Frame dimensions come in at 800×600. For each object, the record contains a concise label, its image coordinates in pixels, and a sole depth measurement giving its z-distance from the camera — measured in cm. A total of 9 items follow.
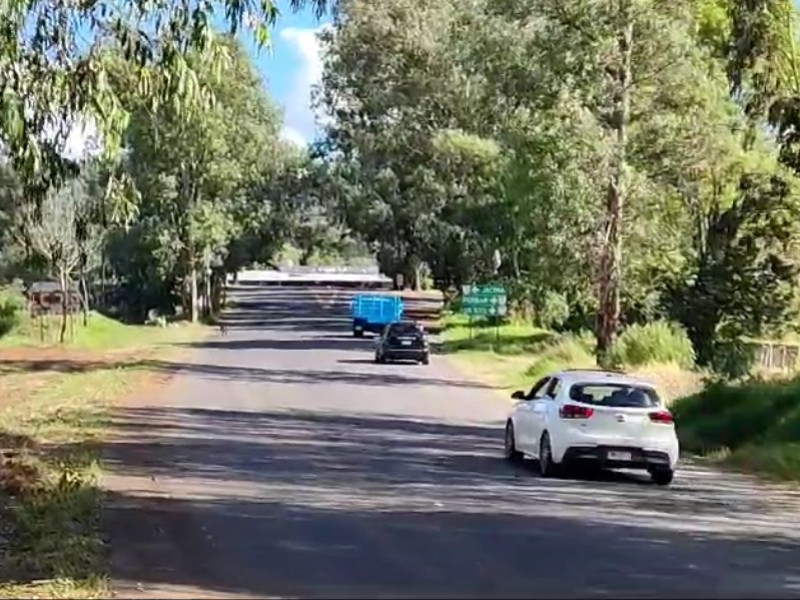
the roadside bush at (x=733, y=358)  4050
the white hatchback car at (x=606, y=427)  2264
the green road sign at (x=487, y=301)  6338
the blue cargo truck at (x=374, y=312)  7431
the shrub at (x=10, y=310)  6473
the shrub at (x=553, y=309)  5803
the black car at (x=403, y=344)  5488
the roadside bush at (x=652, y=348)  4316
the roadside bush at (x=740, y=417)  2830
